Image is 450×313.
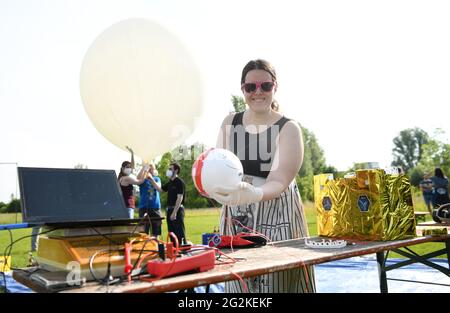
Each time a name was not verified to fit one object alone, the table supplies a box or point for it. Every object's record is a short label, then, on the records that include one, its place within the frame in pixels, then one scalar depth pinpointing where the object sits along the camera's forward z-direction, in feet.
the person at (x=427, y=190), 34.00
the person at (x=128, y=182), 17.99
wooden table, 3.32
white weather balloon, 11.49
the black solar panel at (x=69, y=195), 4.18
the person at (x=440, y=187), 27.40
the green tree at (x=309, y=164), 106.64
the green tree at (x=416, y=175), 158.03
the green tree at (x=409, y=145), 188.88
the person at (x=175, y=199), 21.15
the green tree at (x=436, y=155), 100.28
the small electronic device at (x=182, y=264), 3.53
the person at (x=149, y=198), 20.40
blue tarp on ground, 14.47
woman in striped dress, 6.20
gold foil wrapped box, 6.37
